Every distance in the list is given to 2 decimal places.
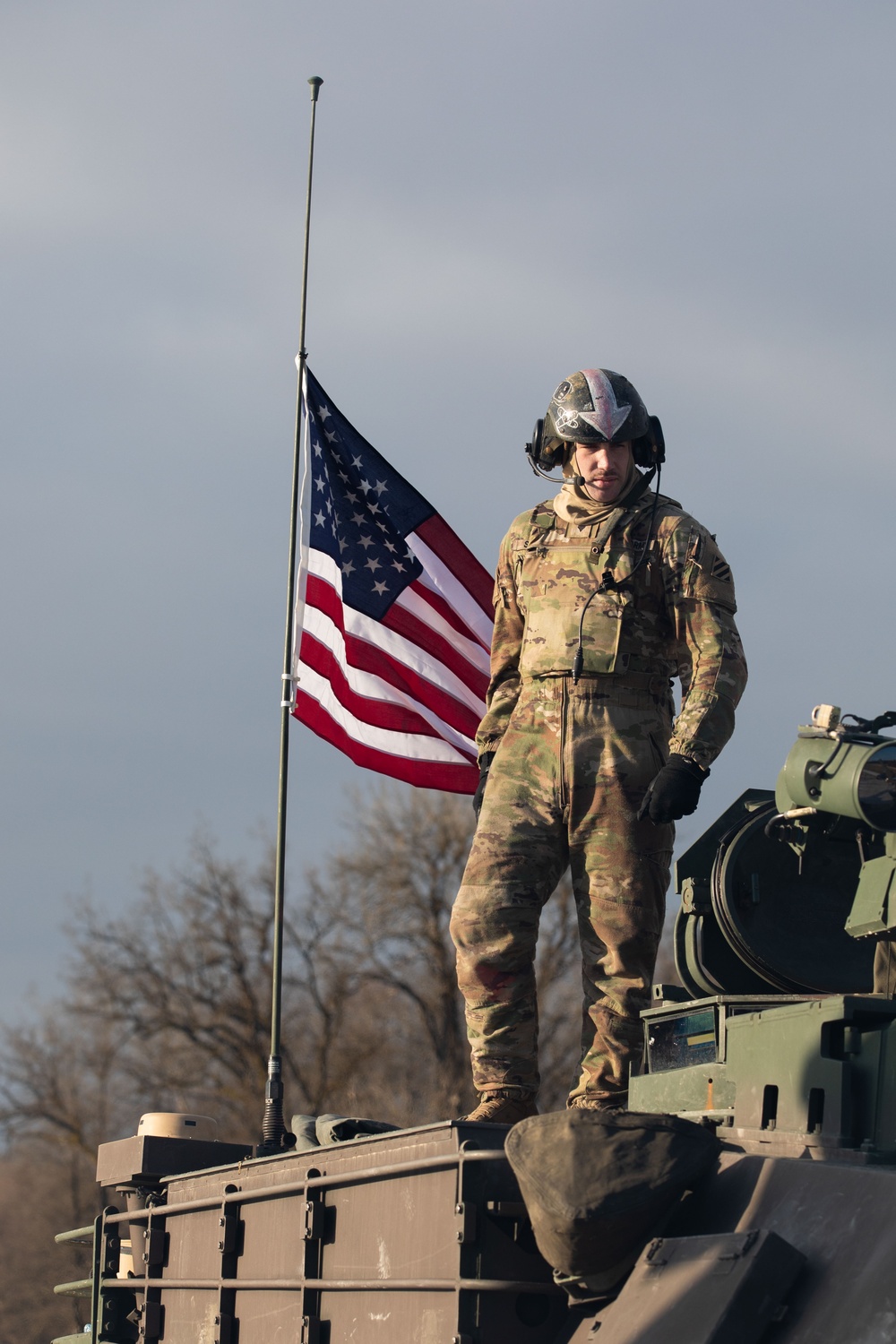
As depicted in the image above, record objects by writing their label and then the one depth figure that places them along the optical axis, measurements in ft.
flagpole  49.29
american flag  63.87
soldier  38.14
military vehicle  27.76
